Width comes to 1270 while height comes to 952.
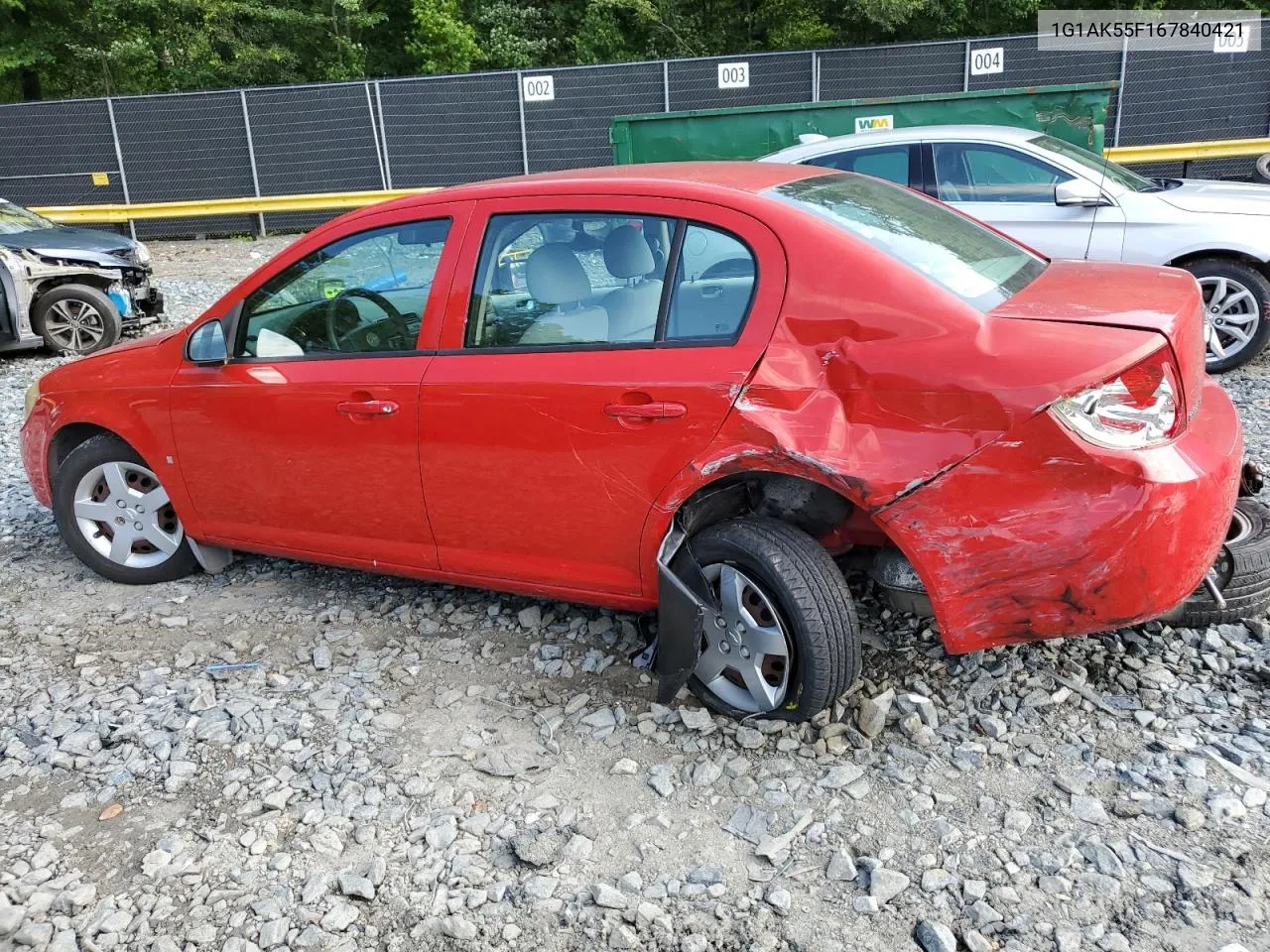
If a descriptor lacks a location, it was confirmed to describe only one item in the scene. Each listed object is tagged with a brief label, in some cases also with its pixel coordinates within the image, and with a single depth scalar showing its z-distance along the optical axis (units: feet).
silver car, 22.81
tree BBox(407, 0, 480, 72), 76.54
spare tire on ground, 10.77
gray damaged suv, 31.78
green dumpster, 38.19
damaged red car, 9.30
